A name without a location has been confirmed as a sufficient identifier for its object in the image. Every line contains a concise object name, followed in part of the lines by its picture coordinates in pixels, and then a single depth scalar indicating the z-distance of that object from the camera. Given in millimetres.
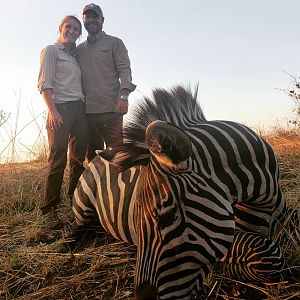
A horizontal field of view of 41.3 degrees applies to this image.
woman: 4348
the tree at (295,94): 7088
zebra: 1729
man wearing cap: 4668
